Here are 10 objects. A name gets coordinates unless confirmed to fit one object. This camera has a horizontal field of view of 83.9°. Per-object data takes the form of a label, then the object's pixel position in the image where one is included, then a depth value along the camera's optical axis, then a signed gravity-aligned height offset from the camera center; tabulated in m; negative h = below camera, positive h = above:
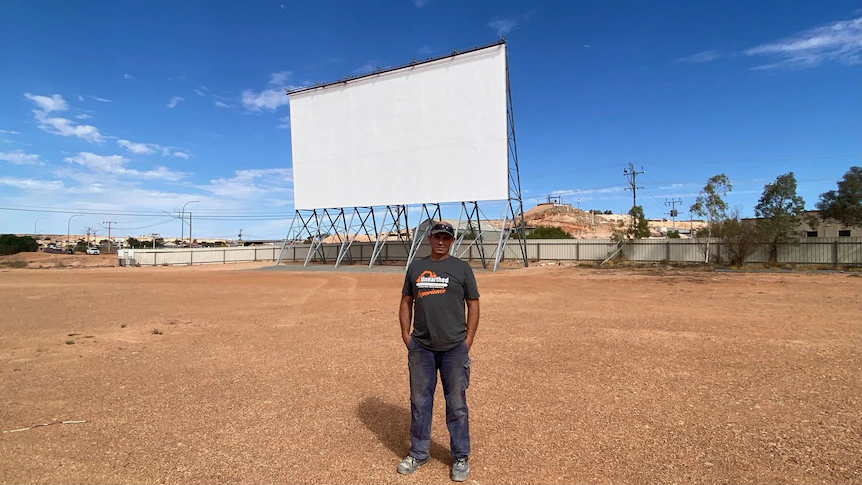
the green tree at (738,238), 29.42 +0.22
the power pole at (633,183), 57.64 +7.18
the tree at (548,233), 55.06 +1.10
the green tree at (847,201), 27.91 +2.39
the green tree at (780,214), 29.25 +1.71
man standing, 3.68 -0.76
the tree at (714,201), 31.22 +2.70
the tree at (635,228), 37.84 +1.13
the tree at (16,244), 68.54 +0.20
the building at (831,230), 37.47 +0.87
